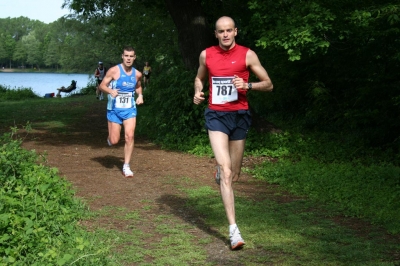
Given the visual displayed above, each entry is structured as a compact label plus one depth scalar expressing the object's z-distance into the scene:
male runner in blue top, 11.06
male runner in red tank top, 7.14
